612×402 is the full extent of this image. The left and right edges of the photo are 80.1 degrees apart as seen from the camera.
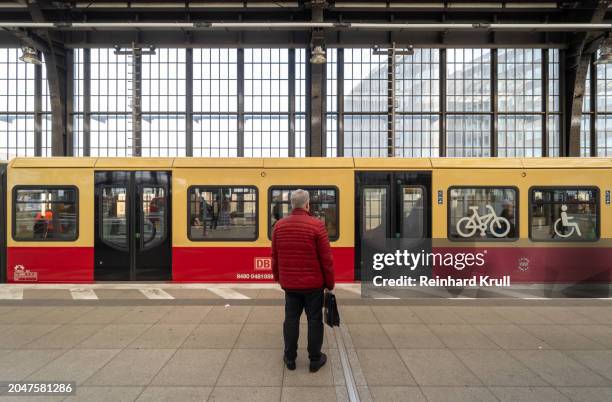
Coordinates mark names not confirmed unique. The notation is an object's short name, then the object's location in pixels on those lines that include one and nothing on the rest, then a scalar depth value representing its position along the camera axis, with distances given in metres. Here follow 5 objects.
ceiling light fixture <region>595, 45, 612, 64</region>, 11.44
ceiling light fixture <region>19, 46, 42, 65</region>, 11.27
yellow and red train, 7.57
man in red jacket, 3.87
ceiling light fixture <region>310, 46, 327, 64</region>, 11.66
